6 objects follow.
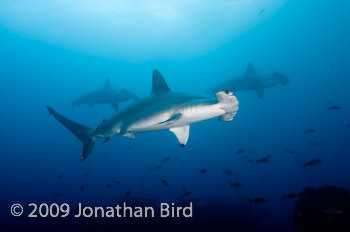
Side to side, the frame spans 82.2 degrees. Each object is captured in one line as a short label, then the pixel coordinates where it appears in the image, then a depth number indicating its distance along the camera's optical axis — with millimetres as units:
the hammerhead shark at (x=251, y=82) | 12742
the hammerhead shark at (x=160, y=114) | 3521
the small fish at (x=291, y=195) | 6770
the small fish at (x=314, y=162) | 6895
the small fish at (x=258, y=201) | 6254
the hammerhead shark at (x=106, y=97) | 14656
